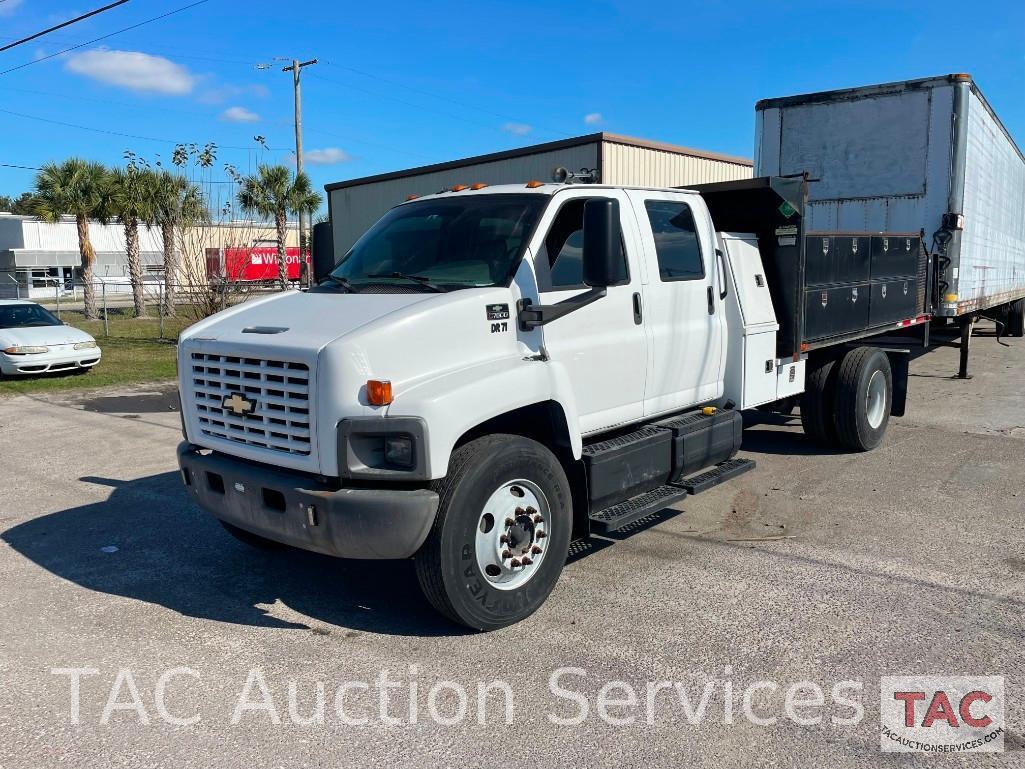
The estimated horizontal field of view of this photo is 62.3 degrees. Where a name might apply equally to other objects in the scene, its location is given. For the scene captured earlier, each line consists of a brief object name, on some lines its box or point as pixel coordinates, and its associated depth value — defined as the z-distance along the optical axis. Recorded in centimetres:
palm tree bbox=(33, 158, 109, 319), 2977
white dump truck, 408
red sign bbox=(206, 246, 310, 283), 1897
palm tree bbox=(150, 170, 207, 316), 1978
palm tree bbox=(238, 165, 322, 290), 3117
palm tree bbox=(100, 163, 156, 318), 2955
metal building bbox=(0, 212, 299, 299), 4901
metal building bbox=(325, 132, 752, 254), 1925
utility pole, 3291
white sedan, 1451
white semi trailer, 1033
